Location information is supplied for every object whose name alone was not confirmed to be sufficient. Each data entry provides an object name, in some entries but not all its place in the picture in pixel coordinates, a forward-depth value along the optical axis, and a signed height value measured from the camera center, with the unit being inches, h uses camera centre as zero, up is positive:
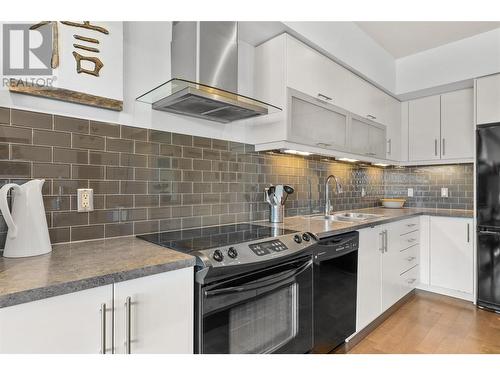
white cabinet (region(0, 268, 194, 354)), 32.4 -16.4
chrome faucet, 111.1 -3.0
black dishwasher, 70.8 -25.2
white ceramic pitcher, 45.9 -5.5
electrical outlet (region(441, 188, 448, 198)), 139.2 -0.6
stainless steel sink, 102.3 -9.5
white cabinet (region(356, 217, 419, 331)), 87.4 -25.6
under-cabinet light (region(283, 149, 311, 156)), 91.8 +12.5
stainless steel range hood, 62.9 +27.5
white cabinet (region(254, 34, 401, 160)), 81.4 +29.3
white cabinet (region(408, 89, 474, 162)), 124.1 +28.4
